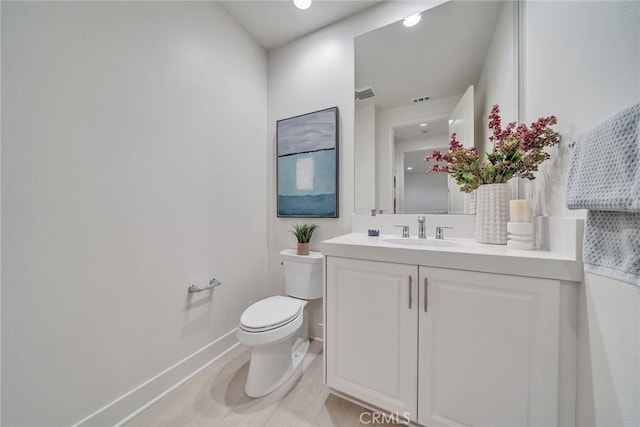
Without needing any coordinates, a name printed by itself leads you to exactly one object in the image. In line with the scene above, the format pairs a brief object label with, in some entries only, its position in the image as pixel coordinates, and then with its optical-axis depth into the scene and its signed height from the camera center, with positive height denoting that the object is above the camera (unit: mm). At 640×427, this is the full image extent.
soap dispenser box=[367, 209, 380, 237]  1522 -91
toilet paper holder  1333 -498
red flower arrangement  900 +255
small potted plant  1645 -207
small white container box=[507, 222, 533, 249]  893 -116
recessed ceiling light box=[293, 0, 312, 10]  1417 +1375
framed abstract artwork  1655 +358
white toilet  1197 -675
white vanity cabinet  743 -543
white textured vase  1038 -26
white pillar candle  921 -15
